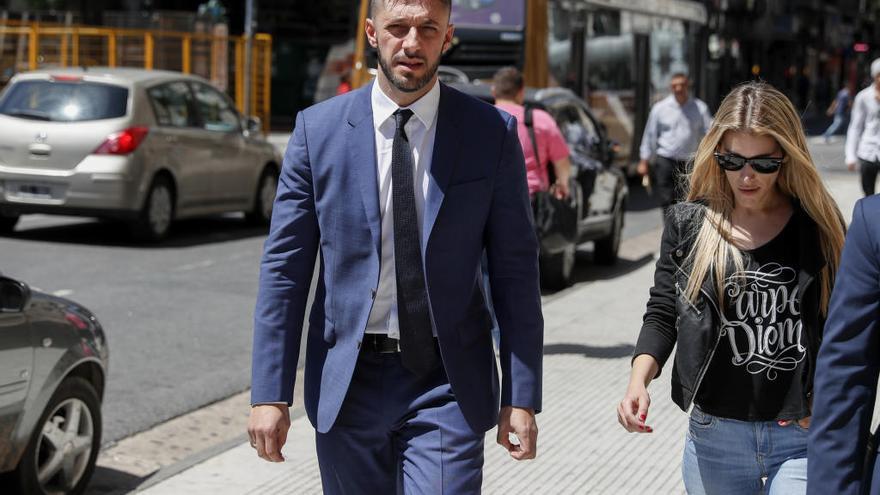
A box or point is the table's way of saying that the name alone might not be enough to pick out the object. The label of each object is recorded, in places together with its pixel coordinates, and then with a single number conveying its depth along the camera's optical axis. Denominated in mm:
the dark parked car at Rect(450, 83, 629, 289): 11578
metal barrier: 26156
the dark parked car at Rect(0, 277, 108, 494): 5316
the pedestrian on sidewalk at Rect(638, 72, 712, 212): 12883
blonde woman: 3344
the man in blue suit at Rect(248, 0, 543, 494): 3318
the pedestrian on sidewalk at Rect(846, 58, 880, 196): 12508
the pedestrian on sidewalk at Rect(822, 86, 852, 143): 38441
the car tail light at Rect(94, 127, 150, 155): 13500
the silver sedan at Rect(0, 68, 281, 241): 13539
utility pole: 27609
